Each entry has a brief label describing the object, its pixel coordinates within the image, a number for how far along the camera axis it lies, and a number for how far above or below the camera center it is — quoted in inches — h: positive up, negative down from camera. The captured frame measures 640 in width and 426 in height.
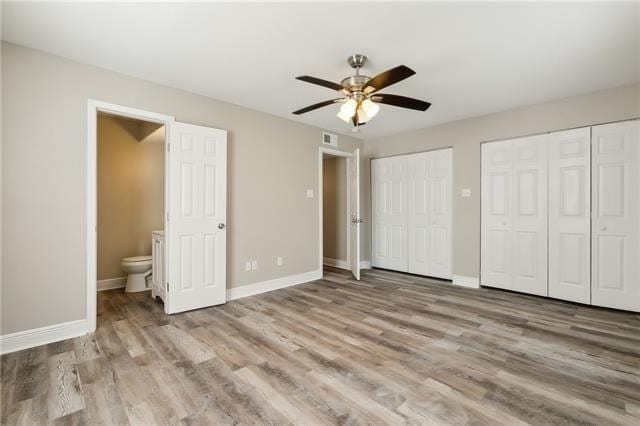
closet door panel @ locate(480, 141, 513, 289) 158.1 -2.0
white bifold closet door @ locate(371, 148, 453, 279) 182.7 -0.4
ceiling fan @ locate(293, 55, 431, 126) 98.1 +39.7
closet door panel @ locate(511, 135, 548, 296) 147.2 -1.9
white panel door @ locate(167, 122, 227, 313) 124.0 -2.7
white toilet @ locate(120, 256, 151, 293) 153.9 -33.0
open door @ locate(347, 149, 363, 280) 183.8 +2.4
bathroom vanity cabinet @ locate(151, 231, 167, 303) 134.1 -27.0
